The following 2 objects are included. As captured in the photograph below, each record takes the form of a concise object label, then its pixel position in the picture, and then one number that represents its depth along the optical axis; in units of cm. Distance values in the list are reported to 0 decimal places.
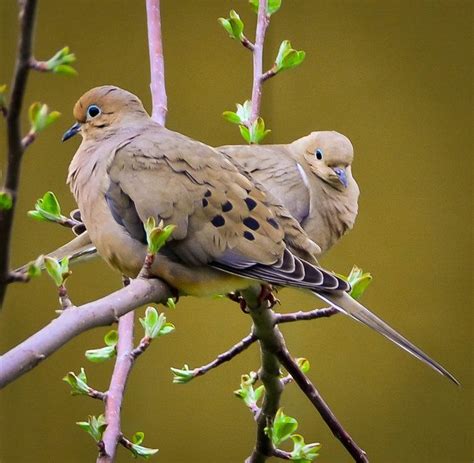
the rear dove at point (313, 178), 605
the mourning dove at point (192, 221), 584
